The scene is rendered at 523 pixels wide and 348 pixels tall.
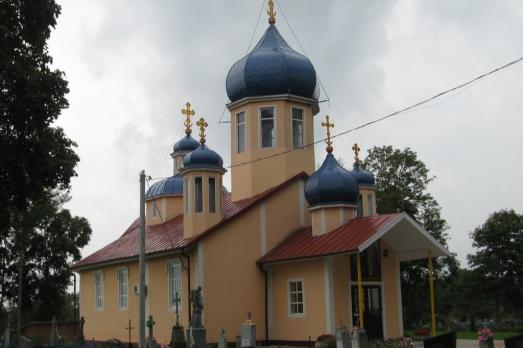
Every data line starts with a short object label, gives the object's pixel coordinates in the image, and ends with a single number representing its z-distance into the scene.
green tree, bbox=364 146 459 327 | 33.59
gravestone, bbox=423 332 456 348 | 15.24
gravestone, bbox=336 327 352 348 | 17.16
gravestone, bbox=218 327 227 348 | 19.00
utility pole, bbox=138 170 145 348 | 17.11
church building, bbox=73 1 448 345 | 21.55
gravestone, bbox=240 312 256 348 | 19.77
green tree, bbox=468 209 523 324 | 42.97
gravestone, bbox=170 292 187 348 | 20.25
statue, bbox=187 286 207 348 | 19.31
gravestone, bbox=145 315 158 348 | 20.52
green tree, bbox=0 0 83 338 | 15.77
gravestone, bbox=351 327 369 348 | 17.58
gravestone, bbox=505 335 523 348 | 14.84
